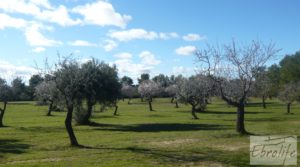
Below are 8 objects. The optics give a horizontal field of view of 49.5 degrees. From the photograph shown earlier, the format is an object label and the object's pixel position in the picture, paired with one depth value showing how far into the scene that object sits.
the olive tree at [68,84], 21.01
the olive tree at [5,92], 38.34
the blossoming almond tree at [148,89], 81.27
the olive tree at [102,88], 37.29
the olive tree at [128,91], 91.77
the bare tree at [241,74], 25.99
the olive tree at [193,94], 48.06
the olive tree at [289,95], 56.13
